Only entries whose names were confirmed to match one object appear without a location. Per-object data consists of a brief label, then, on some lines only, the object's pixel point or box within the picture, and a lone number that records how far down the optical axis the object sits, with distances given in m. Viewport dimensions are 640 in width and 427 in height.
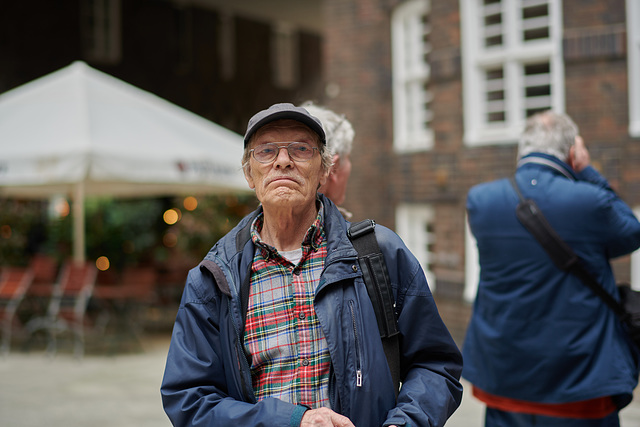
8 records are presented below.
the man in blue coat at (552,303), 3.20
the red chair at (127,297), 8.66
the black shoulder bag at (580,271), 3.20
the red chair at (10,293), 8.70
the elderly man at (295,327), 1.95
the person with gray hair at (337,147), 2.83
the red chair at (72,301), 8.39
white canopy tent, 7.55
